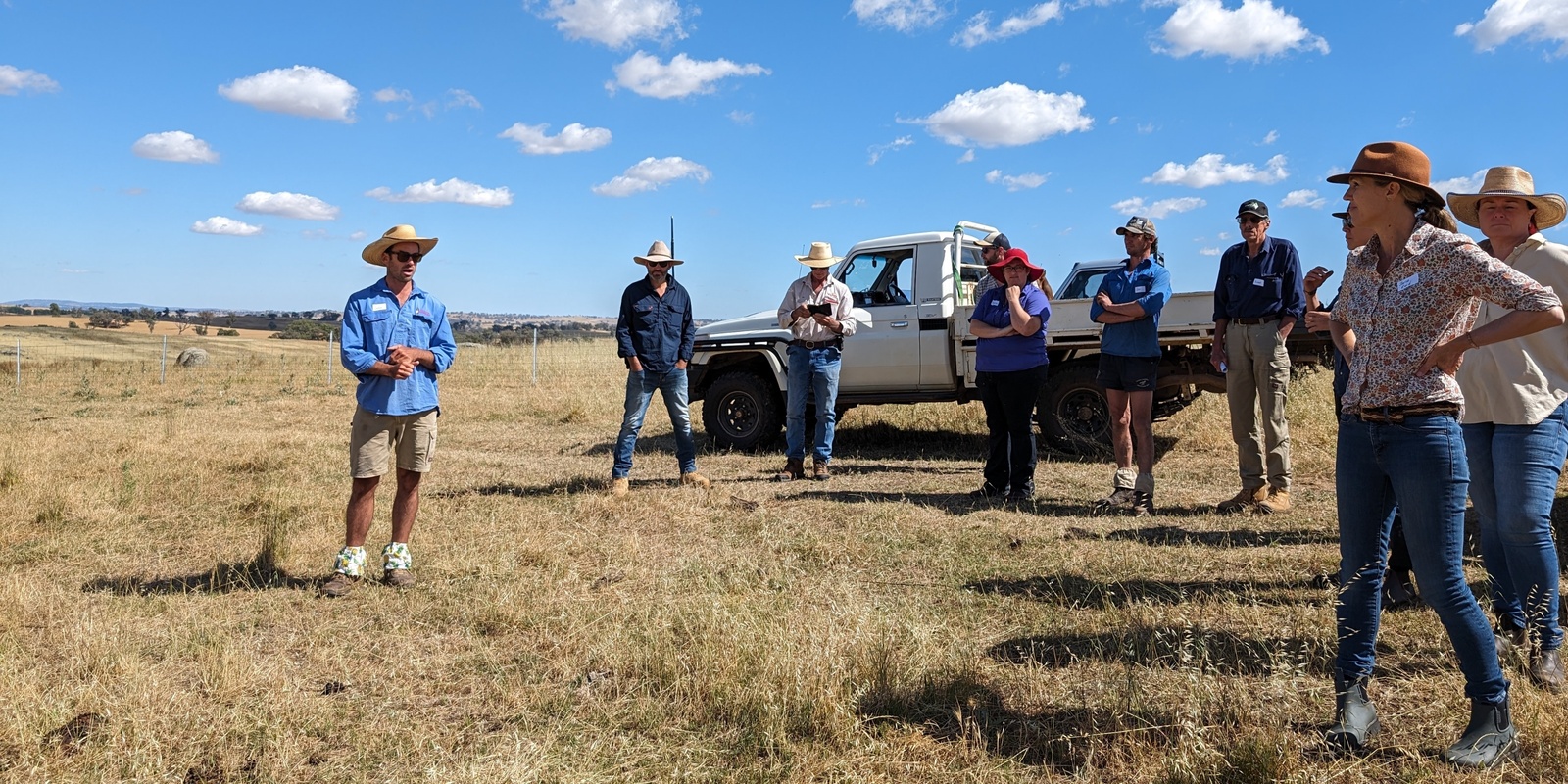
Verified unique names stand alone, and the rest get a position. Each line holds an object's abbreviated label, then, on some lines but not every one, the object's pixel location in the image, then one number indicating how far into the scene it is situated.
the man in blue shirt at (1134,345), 6.30
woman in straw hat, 3.31
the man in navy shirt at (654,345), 7.32
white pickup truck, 8.73
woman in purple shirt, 6.78
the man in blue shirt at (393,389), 4.84
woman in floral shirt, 2.70
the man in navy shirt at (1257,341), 6.27
